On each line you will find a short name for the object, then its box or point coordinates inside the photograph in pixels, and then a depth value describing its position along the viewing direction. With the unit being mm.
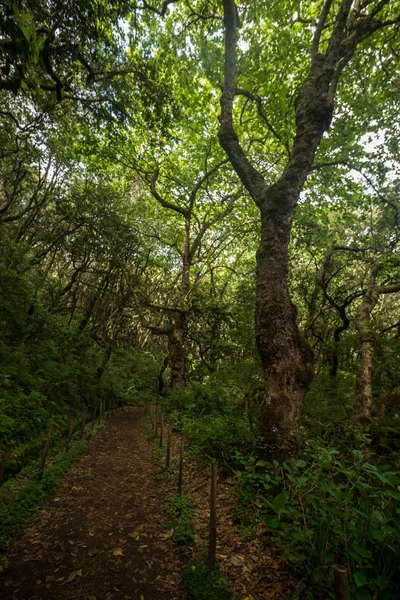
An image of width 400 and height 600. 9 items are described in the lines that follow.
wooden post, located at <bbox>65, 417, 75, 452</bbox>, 8398
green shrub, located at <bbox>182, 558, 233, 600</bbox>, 3211
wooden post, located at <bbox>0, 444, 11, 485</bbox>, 4742
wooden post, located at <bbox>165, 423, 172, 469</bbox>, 7276
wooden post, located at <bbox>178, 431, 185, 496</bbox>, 5719
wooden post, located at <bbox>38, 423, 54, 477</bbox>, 6271
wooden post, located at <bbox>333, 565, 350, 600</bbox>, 2039
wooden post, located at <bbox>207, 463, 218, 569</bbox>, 3688
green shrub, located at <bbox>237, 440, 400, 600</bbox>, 2162
